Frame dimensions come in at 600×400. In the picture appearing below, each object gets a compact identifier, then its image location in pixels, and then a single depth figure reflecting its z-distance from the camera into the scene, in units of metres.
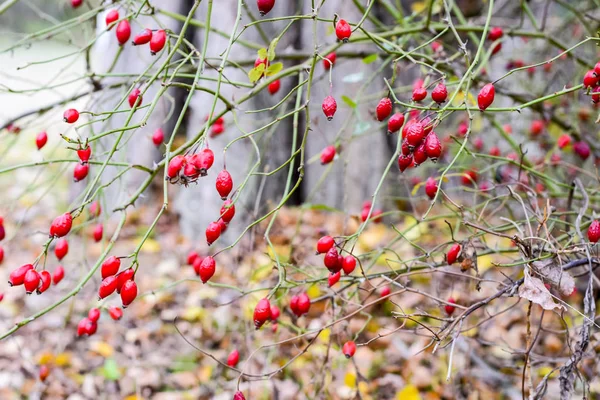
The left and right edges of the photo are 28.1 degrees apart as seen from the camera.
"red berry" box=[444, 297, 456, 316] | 0.83
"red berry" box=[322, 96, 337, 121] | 0.74
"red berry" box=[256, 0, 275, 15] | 0.72
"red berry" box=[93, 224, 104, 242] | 0.86
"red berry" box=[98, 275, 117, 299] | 0.70
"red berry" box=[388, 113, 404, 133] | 0.75
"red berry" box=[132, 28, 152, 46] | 0.78
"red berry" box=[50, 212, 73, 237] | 0.70
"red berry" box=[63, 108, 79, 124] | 0.75
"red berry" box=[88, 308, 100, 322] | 0.80
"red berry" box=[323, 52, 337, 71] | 0.91
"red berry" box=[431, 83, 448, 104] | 0.71
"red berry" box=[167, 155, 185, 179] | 0.69
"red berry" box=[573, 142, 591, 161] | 1.02
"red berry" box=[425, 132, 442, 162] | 0.70
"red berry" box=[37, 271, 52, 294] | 0.73
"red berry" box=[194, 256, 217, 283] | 0.72
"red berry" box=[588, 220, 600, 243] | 0.75
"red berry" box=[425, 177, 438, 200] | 0.83
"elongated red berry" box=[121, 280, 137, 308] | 0.70
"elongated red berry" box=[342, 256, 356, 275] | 0.76
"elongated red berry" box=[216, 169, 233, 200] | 0.69
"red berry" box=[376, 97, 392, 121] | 0.73
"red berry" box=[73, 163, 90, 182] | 0.77
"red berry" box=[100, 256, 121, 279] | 0.70
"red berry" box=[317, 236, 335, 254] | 0.75
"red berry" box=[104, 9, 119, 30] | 0.84
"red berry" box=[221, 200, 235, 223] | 0.71
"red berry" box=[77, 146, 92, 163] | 0.72
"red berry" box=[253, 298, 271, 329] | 0.74
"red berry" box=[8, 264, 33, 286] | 0.73
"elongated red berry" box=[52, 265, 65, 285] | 0.80
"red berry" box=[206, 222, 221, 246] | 0.70
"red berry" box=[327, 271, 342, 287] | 0.77
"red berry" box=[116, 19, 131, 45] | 0.81
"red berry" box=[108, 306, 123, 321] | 0.82
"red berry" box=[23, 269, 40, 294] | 0.72
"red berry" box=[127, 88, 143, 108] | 0.78
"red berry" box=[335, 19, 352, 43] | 0.72
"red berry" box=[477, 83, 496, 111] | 0.72
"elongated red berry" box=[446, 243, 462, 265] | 0.77
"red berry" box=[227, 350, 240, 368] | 0.87
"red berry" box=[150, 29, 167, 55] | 0.76
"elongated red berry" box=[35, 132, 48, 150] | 0.85
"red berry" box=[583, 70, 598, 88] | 0.73
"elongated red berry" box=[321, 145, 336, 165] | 0.87
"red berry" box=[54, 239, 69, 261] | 0.81
